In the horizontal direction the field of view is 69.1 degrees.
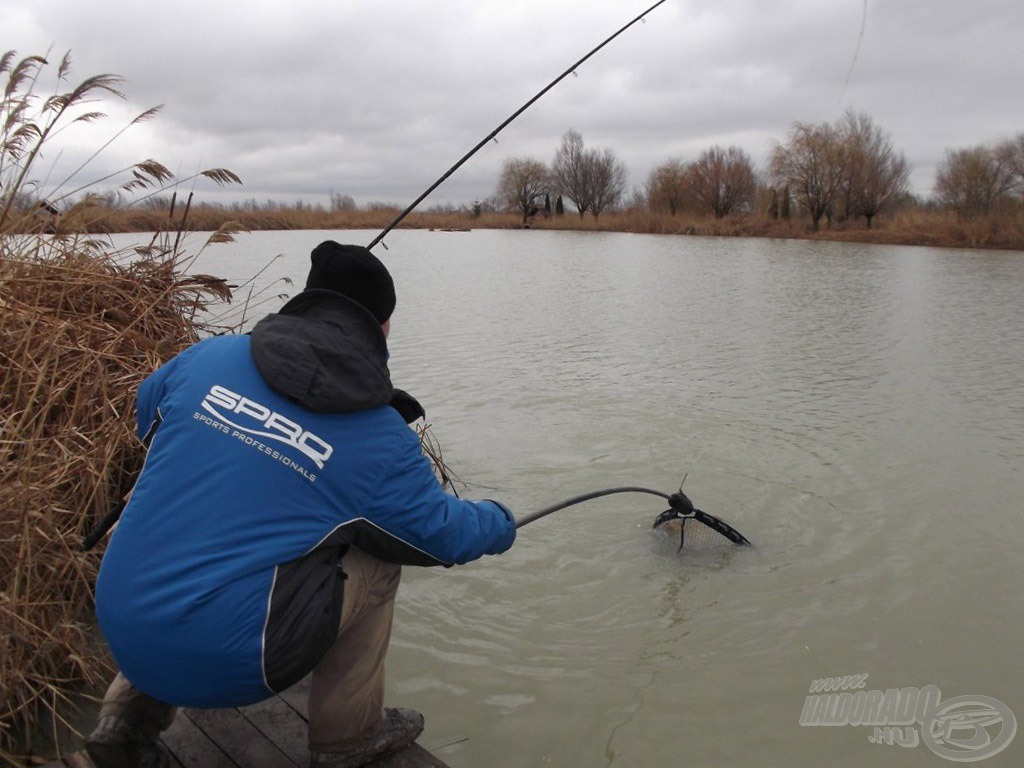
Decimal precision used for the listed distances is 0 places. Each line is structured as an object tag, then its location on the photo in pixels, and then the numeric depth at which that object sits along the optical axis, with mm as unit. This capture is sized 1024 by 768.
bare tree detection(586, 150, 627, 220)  69375
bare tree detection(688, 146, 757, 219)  54312
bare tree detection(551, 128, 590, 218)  68688
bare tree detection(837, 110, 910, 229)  34156
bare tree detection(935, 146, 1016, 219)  37281
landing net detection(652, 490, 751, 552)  4578
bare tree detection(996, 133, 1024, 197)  37781
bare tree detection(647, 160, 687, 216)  55262
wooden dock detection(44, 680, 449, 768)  2281
